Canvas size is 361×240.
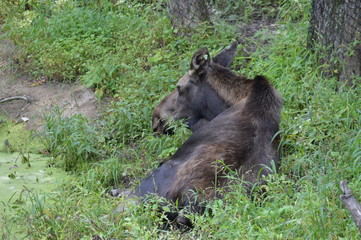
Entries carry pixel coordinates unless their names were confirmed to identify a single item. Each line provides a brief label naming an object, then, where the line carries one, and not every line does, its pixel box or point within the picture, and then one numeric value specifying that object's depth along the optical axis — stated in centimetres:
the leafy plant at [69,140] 1515
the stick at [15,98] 1880
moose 1060
